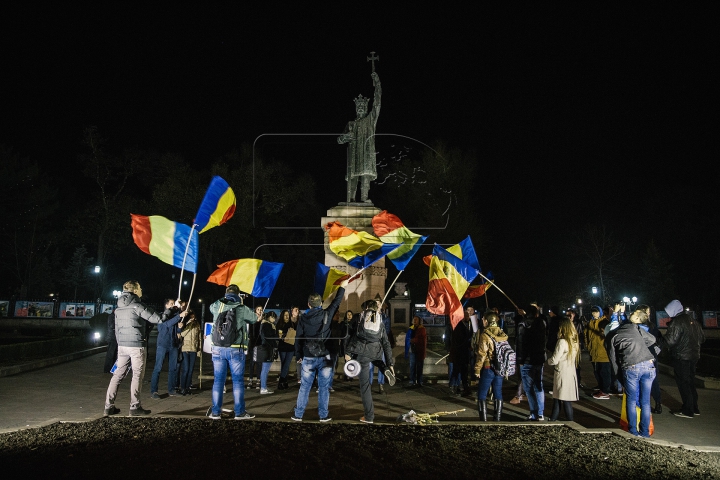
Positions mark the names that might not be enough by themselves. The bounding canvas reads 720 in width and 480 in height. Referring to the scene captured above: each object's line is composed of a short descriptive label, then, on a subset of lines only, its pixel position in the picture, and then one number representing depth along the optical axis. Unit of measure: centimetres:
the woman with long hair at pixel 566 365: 760
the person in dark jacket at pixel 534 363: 804
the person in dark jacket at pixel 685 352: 875
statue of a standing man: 1578
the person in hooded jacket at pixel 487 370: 795
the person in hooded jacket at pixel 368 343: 778
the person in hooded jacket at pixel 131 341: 778
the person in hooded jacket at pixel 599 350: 1062
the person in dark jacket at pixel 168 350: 989
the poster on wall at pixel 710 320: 2895
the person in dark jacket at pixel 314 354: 755
